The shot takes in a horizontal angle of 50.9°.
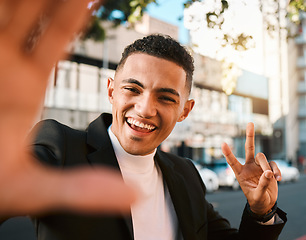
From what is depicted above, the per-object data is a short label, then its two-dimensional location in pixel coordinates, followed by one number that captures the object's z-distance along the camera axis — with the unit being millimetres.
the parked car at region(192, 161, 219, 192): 12682
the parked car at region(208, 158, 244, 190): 14034
